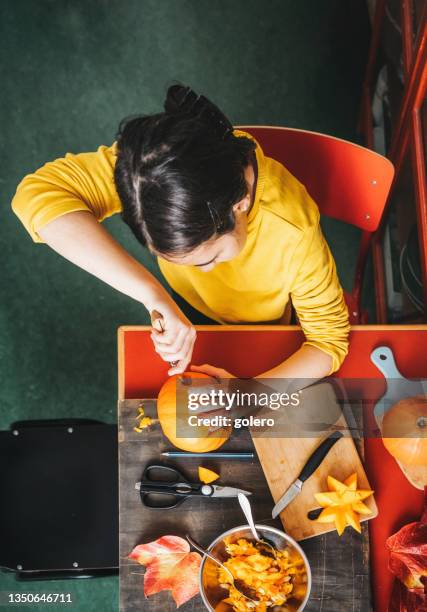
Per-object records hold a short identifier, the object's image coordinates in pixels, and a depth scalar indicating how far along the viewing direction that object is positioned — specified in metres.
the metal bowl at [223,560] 0.90
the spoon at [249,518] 0.92
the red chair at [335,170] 1.14
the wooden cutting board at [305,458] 0.98
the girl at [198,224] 0.78
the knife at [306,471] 0.98
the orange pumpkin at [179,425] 0.98
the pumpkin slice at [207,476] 1.00
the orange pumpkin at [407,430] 0.95
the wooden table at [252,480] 0.97
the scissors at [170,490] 0.99
